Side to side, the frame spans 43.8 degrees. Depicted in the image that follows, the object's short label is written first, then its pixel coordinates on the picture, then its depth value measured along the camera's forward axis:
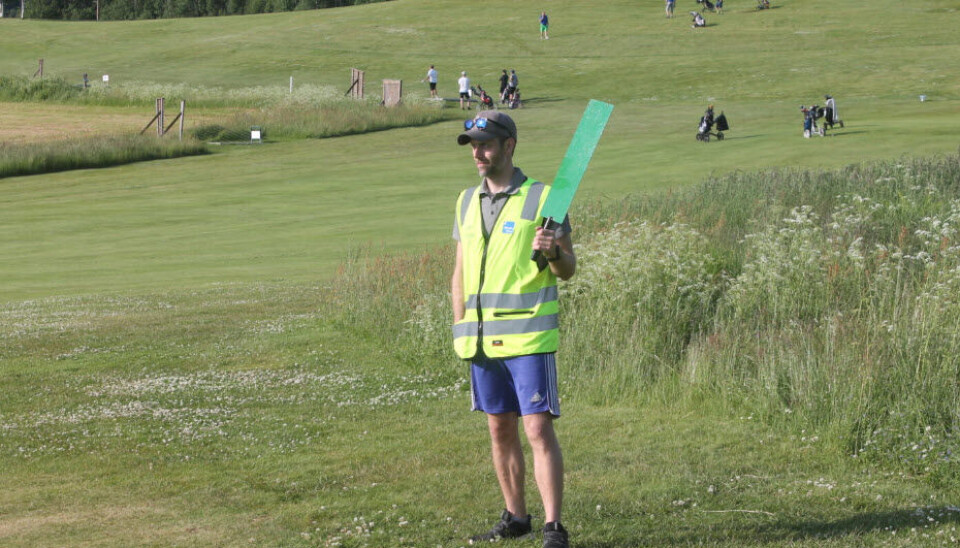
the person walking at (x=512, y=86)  55.91
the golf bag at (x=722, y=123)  39.53
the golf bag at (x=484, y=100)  54.34
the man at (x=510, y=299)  6.29
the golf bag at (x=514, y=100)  56.28
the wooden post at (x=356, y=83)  60.72
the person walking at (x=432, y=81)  60.21
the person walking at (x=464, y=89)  57.31
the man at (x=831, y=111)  38.22
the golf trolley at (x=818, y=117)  37.12
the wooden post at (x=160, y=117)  50.10
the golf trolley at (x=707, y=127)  39.53
